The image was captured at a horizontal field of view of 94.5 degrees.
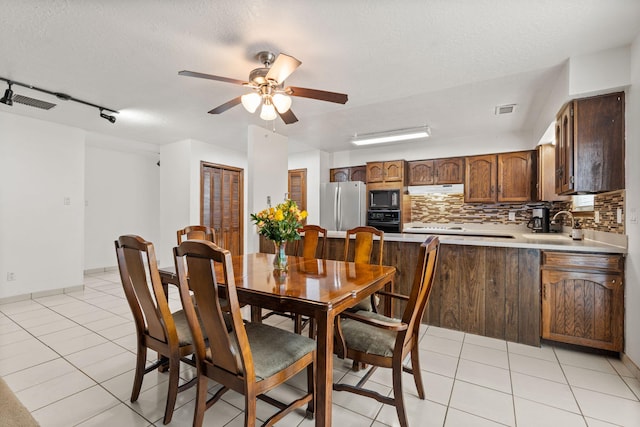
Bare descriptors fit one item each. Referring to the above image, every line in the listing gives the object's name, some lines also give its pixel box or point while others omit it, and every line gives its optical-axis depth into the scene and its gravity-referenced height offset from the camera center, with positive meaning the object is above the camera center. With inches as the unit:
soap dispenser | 119.0 -7.5
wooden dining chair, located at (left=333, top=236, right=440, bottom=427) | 60.7 -27.9
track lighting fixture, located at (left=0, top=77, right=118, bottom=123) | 112.2 +48.3
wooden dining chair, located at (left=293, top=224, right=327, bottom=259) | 121.5 -10.9
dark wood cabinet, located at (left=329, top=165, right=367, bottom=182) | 226.5 +31.4
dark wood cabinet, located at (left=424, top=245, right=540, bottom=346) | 104.4 -29.2
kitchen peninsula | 93.6 -25.4
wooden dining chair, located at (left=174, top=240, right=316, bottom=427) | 49.1 -27.0
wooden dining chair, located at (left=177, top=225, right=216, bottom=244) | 110.0 -7.7
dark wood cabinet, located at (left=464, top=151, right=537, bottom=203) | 174.9 +22.9
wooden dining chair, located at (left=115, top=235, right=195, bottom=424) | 61.1 -22.3
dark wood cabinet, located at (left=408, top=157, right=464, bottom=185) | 194.4 +29.4
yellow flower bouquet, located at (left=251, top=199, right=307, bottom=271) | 82.0 -3.0
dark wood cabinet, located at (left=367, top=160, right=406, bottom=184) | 203.9 +30.3
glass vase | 86.0 -13.0
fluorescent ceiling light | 163.8 +45.8
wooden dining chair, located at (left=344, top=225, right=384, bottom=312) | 109.3 -11.0
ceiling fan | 81.5 +36.6
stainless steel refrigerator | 212.8 +6.3
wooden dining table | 56.3 -16.7
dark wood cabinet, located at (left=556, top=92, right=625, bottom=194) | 91.4 +22.5
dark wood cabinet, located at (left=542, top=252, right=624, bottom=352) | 91.9 -27.3
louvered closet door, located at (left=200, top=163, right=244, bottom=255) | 212.2 +7.1
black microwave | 202.8 +10.4
